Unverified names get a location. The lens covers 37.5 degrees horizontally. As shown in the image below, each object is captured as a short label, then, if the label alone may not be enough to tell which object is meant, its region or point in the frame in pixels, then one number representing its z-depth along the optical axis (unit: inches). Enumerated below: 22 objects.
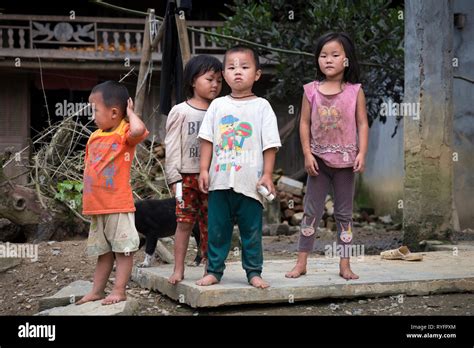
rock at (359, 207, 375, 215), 529.6
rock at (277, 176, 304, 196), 495.8
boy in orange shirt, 165.3
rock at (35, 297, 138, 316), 159.0
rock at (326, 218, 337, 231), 464.1
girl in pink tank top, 180.9
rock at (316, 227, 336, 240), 404.5
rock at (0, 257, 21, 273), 232.5
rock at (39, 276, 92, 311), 180.5
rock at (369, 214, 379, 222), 510.3
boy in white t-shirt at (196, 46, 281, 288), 166.4
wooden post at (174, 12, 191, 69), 253.0
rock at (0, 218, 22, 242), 305.7
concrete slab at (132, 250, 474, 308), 165.8
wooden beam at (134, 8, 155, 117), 284.5
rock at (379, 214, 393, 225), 476.8
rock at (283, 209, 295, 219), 488.1
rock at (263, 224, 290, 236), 430.0
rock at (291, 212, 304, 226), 477.6
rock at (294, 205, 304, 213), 493.0
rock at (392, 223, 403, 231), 438.7
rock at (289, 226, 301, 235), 438.3
